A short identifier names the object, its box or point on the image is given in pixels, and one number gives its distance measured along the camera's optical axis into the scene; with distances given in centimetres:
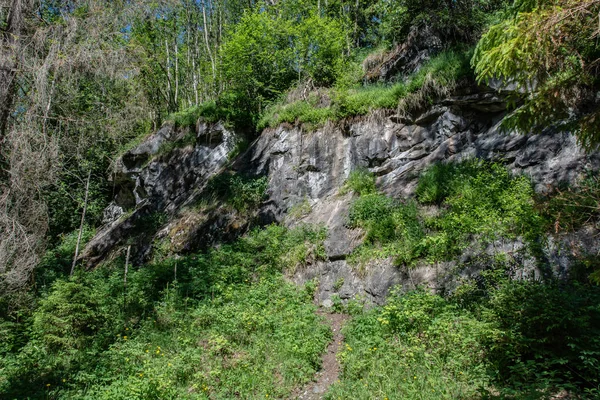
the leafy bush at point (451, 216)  644
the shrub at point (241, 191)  1165
